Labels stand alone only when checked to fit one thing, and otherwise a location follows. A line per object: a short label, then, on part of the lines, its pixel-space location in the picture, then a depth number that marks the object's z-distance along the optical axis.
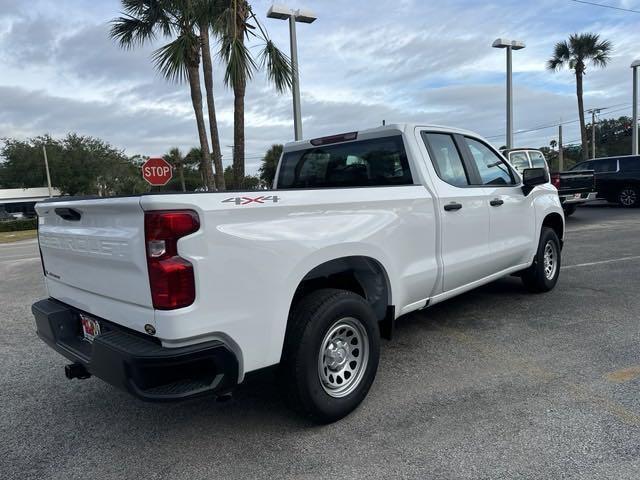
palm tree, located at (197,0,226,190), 12.12
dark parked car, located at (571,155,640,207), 17.08
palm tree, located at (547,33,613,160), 31.17
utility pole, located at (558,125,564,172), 50.01
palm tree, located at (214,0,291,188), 11.40
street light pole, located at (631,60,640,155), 23.02
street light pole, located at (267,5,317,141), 12.09
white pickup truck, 2.39
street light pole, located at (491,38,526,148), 16.88
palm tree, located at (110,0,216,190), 12.70
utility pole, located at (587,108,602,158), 45.12
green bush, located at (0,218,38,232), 32.22
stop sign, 13.85
